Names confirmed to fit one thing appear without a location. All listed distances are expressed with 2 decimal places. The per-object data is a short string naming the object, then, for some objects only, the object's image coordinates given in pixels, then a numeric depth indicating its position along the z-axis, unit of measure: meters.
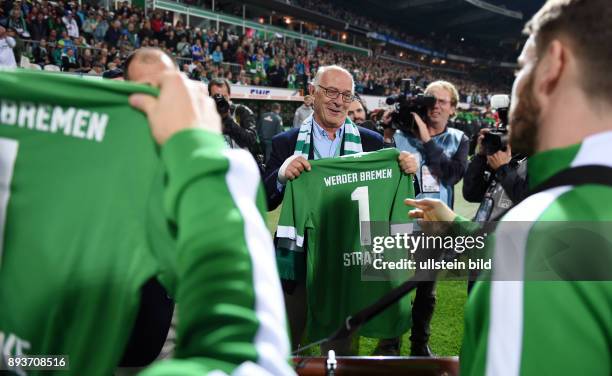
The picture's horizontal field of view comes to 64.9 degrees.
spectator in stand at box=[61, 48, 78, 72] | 9.71
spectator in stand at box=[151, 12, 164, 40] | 13.95
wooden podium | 1.75
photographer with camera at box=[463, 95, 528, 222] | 2.27
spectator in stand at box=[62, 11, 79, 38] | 11.23
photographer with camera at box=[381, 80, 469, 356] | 2.95
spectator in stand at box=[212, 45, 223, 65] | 15.43
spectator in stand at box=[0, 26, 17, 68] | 8.65
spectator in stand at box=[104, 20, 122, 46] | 12.23
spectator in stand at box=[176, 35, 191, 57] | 13.99
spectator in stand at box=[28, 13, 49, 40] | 10.33
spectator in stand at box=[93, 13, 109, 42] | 12.19
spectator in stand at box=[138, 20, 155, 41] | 13.26
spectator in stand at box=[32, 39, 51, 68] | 9.77
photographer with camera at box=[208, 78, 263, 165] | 3.87
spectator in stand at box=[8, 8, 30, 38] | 9.99
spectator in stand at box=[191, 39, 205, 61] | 14.23
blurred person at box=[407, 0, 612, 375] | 0.72
